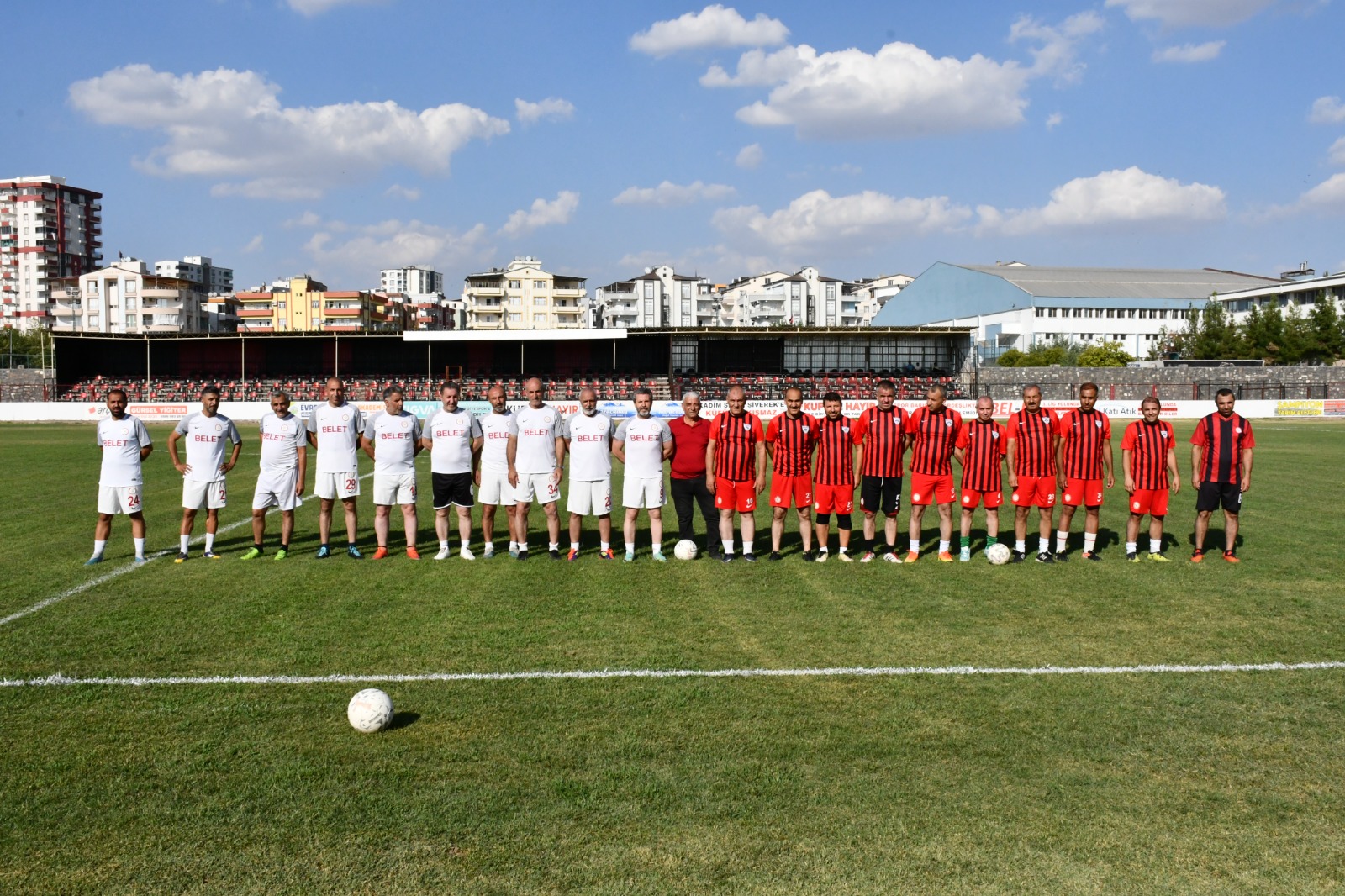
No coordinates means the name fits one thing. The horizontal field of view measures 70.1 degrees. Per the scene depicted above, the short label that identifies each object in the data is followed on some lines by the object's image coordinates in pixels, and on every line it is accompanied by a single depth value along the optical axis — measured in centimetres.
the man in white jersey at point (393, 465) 1068
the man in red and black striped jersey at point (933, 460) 1051
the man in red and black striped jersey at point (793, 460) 1040
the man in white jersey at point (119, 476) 1028
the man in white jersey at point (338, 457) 1077
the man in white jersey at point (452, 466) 1070
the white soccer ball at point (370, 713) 529
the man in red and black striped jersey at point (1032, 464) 1060
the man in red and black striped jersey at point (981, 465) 1062
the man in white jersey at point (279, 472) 1084
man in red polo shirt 1086
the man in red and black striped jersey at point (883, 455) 1062
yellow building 10925
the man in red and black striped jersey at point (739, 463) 1049
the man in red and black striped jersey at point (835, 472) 1048
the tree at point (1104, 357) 6081
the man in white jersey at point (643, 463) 1045
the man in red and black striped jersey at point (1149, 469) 1044
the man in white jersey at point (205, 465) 1066
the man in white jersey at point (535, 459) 1055
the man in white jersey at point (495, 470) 1074
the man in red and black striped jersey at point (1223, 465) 1062
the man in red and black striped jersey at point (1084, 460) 1058
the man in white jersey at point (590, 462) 1047
